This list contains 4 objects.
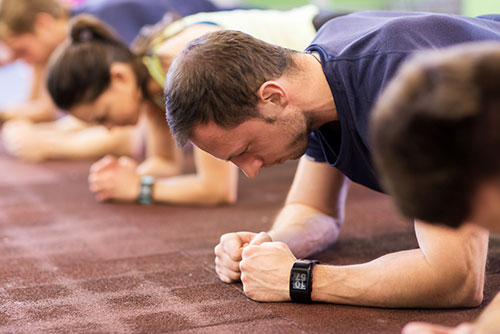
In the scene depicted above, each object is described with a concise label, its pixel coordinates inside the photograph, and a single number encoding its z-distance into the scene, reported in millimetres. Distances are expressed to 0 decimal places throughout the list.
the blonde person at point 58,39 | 3182
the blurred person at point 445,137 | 1322
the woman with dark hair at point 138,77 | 2347
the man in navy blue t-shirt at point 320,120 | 1669
